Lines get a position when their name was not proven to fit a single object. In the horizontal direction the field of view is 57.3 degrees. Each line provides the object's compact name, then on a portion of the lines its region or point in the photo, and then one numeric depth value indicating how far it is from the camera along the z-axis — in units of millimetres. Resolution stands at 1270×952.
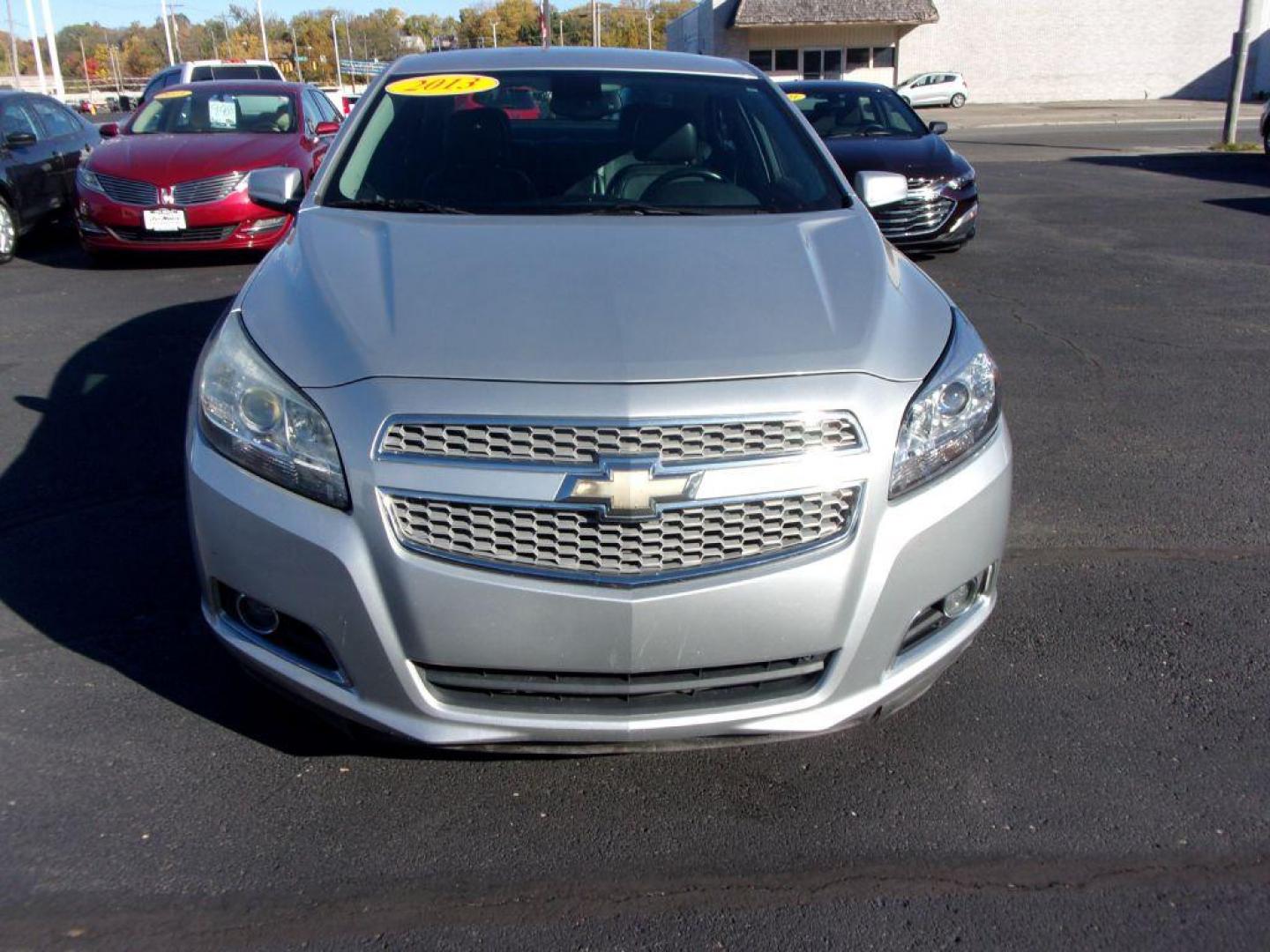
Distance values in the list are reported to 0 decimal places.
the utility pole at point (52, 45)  37631
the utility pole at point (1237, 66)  19109
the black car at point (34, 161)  10594
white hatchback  44250
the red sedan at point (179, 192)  9758
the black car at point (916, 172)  9938
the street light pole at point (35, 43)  40269
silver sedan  2469
